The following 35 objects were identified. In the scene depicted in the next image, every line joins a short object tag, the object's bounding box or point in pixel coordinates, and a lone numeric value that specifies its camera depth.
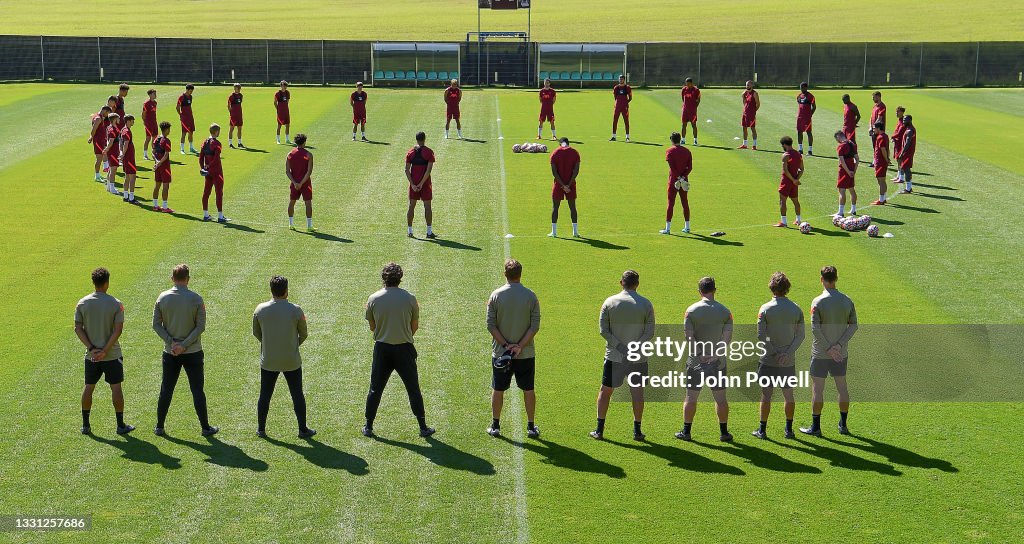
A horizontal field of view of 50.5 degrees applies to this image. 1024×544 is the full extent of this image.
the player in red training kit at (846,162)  23.03
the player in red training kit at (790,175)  22.23
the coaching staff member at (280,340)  11.87
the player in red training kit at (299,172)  22.33
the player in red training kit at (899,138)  27.39
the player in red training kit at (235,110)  33.22
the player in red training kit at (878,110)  28.02
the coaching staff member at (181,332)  11.93
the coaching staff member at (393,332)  11.88
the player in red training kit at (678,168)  22.00
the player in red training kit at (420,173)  22.02
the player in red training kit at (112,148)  26.03
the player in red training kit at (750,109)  33.28
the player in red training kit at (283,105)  33.97
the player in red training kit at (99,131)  27.11
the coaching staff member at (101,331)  11.88
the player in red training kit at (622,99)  34.91
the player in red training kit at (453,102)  35.28
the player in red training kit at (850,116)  27.89
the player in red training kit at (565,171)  21.86
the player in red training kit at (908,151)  26.48
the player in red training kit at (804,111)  31.61
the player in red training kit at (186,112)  31.81
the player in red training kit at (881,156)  25.19
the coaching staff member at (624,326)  11.71
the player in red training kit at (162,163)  24.09
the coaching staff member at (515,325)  11.82
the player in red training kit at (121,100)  28.44
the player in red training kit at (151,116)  30.45
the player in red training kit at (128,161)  25.50
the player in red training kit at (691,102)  33.69
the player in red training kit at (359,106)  34.55
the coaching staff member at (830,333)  12.01
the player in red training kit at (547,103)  35.28
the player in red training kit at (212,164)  22.81
